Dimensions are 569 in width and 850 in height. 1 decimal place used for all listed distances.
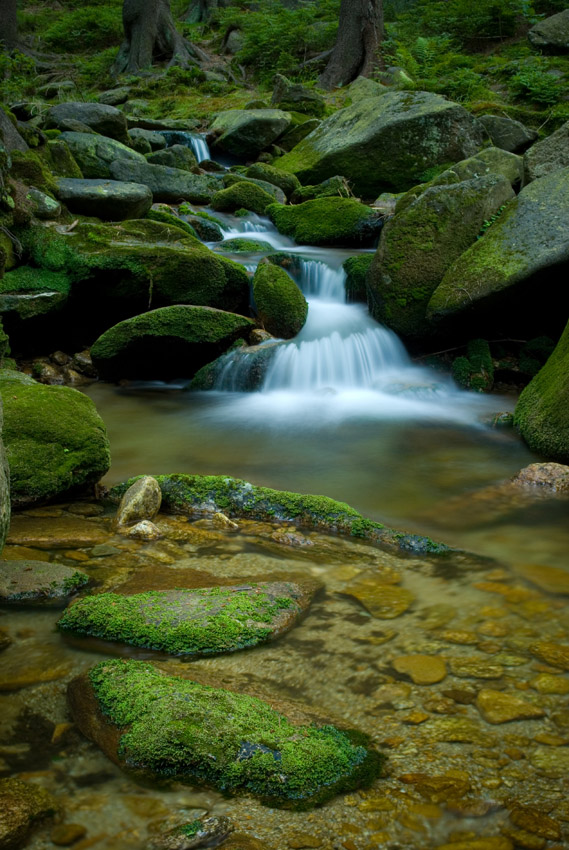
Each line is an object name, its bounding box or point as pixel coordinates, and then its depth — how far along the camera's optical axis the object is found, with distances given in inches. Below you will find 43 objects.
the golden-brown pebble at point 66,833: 73.0
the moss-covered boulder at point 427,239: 355.9
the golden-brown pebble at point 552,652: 110.0
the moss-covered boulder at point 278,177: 634.8
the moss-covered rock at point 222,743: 81.6
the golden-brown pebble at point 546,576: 144.6
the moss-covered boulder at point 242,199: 577.6
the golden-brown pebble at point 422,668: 106.3
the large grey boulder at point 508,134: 592.7
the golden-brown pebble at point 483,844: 73.2
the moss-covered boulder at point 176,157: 644.7
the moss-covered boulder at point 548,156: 398.6
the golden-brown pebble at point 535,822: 74.2
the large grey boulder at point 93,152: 518.6
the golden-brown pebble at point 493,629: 121.4
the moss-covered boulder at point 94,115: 612.7
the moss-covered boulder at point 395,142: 573.9
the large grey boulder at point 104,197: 428.8
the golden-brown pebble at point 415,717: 95.3
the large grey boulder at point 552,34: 784.9
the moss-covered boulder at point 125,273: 376.8
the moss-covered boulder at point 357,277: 439.8
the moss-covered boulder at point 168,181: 551.8
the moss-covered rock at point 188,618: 115.7
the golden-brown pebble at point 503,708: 95.7
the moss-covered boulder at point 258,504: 180.2
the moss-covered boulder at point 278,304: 396.8
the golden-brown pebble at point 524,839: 72.7
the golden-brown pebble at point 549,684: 102.0
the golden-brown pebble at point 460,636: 118.3
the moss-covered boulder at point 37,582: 130.6
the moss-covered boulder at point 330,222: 510.6
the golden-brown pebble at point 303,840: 73.0
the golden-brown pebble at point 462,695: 99.9
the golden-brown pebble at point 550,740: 89.4
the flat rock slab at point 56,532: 160.1
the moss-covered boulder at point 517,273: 305.9
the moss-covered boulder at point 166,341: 355.6
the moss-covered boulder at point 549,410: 243.1
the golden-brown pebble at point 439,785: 80.2
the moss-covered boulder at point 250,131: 721.6
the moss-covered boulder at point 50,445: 185.2
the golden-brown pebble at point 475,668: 106.6
